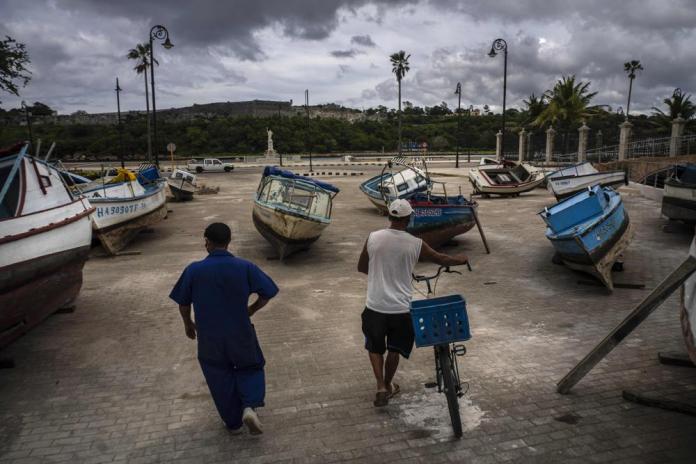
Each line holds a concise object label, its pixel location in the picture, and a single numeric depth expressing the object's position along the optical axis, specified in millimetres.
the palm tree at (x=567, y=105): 44312
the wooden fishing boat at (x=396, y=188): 16172
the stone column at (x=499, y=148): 36850
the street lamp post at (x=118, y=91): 39459
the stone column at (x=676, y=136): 23094
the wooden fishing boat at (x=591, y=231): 8156
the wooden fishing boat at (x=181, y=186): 22562
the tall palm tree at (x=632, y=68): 56188
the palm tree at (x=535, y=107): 49081
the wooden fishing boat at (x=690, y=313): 4297
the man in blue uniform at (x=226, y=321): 3887
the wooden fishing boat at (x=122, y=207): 11758
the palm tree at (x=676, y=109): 39156
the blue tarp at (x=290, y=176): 12044
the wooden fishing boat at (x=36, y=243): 5684
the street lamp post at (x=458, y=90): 43656
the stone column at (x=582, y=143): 30772
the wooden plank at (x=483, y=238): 11500
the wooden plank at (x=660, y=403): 4359
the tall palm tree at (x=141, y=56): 36031
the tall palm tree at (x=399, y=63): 53281
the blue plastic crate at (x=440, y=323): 3986
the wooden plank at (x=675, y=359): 5344
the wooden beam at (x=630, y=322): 4203
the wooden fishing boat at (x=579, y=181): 17641
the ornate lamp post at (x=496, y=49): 26531
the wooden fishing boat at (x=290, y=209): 10844
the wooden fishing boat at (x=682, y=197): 11305
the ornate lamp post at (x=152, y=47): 23047
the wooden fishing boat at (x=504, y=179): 22000
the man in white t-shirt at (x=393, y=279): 4281
